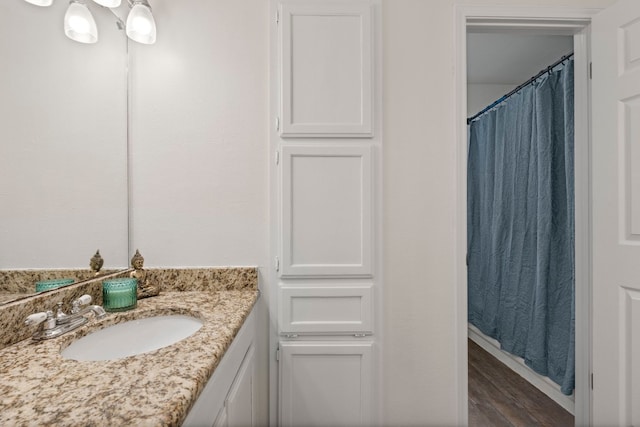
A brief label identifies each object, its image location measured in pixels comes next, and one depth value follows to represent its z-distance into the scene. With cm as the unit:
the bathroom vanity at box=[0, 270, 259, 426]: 49
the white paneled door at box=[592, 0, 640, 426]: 128
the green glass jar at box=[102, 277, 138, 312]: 105
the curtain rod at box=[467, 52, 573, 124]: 178
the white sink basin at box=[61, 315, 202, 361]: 86
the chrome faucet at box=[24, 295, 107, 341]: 79
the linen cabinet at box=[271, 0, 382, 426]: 132
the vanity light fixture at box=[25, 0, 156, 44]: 101
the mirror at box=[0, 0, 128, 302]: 85
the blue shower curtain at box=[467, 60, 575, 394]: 184
